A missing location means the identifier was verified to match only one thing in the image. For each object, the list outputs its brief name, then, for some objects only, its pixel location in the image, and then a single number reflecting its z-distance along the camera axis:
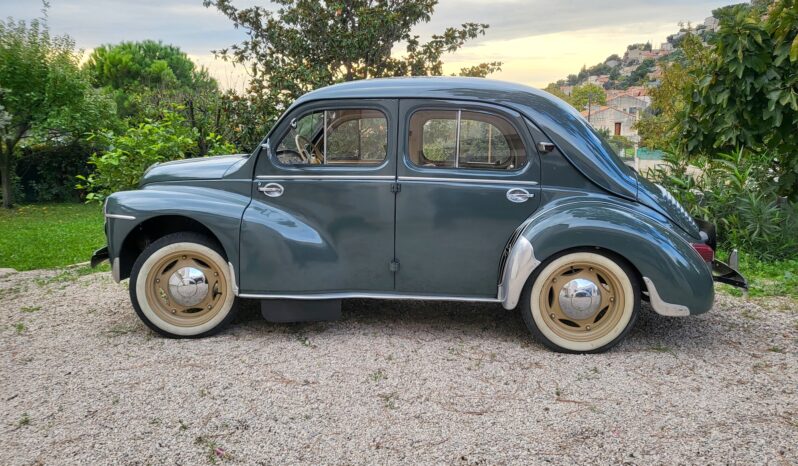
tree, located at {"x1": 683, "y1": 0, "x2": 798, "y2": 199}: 7.43
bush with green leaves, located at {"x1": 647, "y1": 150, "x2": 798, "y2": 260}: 7.32
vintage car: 4.31
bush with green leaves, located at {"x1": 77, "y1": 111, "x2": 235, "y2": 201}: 8.41
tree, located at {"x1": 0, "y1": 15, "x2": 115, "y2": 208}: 15.45
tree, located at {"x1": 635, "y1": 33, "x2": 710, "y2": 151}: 8.62
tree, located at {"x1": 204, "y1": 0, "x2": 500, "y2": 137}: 12.50
